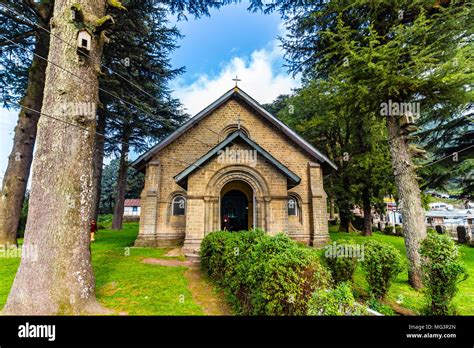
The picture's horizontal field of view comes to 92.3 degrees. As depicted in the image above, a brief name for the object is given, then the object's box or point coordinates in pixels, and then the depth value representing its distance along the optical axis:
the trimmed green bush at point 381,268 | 6.30
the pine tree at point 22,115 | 10.80
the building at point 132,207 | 51.12
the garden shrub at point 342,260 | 6.77
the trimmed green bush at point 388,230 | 26.89
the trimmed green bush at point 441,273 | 5.09
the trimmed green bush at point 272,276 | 3.88
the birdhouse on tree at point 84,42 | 5.12
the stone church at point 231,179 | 12.01
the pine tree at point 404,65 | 7.43
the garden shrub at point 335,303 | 3.21
